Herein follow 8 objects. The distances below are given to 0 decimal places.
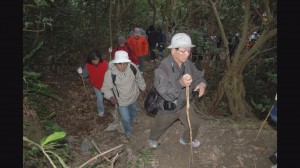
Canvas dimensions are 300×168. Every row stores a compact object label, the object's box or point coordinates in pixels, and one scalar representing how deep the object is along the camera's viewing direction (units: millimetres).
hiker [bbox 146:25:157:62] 9096
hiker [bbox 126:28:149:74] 6577
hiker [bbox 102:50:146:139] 3397
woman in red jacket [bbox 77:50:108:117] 4272
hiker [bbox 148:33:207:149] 2727
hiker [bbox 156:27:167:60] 9151
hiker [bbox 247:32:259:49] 6043
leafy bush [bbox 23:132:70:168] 1530
